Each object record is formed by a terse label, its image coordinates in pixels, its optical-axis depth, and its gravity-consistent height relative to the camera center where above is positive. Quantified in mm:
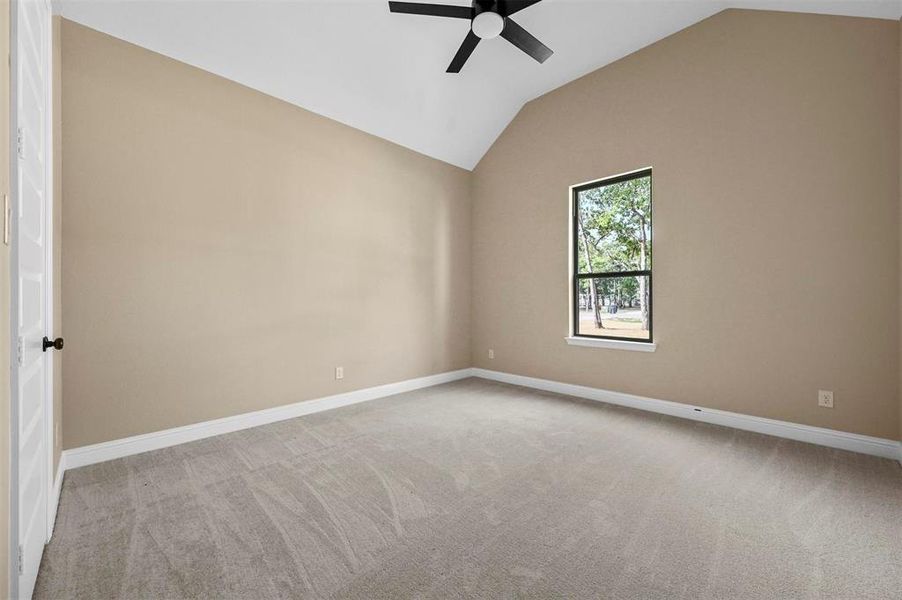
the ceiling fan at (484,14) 2549 +1894
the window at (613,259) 3904 +408
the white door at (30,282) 1184 +75
